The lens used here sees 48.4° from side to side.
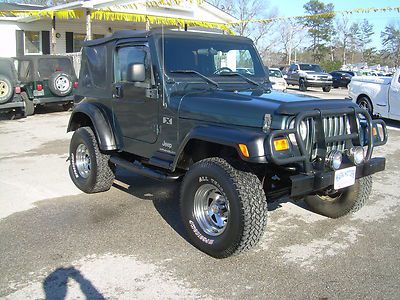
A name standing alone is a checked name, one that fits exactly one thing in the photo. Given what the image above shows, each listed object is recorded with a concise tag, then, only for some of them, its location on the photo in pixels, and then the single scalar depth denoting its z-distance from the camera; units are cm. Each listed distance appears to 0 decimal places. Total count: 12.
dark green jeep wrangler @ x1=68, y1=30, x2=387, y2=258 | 371
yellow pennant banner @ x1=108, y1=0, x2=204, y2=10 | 1962
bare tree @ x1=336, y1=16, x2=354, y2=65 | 7675
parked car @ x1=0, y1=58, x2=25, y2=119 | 1220
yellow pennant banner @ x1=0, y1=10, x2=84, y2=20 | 1788
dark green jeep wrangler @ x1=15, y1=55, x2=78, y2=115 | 1320
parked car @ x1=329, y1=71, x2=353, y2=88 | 3259
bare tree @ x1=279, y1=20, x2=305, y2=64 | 6635
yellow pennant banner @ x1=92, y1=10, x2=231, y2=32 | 1894
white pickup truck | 1197
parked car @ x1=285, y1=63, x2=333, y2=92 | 2620
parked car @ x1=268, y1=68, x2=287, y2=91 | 2009
